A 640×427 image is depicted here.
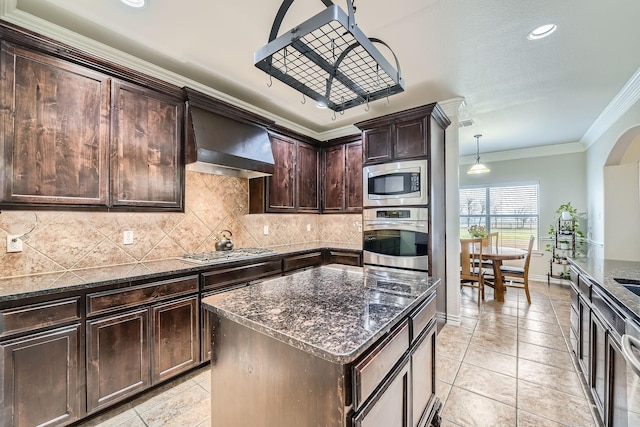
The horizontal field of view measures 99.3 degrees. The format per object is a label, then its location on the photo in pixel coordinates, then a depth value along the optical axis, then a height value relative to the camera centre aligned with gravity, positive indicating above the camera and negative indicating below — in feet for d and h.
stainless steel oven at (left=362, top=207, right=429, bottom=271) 10.23 -1.00
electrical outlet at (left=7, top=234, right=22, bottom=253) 6.30 -0.67
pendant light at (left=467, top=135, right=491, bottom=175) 16.07 +2.54
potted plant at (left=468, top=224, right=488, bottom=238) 16.29 -1.23
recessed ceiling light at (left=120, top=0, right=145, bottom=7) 5.86 +4.59
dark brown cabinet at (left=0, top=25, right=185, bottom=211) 5.83 +2.08
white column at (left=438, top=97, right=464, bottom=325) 11.07 -0.13
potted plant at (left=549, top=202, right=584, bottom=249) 16.20 -0.68
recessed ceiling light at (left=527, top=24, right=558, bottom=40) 6.75 +4.59
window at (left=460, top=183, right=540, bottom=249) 19.06 +0.04
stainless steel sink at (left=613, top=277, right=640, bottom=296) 6.10 -1.66
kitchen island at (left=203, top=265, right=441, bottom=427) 3.11 -1.91
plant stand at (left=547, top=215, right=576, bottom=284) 15.71 -2.08
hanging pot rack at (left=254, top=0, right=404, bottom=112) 3.24 +2.13
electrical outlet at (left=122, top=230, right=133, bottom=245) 8.02 -0.70
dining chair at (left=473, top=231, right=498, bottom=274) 15.26 -2.11
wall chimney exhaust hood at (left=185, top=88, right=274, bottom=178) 8.54 +2.54
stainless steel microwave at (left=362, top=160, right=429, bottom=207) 10.24 +1.13
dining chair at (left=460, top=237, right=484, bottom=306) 13.53 -2.57
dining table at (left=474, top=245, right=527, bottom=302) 13.65 -2.33
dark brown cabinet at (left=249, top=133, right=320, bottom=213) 11.52 +1.40
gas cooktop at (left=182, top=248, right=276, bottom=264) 8.46 -1.45
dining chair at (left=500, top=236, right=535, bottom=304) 13.89 -3.17
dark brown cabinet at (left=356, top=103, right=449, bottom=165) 10.19 +3.12
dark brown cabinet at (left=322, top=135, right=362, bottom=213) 13.25 +1.82
